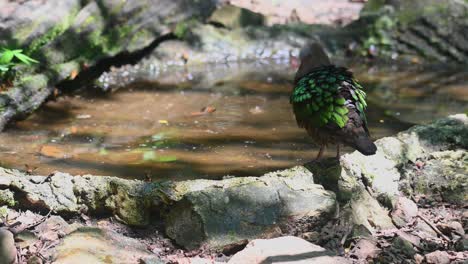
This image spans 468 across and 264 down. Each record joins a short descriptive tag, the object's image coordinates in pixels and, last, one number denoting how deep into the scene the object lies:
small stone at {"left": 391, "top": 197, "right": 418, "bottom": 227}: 8.49
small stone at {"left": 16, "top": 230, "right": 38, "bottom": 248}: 6.99
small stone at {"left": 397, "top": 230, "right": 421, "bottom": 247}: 7.81
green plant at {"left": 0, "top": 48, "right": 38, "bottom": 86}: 11.20
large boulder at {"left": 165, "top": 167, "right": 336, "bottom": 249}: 7.41
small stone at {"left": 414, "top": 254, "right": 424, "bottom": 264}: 7.35
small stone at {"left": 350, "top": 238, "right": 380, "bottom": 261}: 7.45
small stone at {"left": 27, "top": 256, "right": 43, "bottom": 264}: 6.59
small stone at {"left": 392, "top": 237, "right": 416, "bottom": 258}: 7.45
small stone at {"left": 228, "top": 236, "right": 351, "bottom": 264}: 6.78
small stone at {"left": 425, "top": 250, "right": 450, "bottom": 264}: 7.27
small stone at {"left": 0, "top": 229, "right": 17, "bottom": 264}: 6.59
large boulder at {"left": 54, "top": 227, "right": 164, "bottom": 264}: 6.63
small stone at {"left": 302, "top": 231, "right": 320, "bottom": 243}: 7.55
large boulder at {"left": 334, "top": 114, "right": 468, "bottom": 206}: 8.97
